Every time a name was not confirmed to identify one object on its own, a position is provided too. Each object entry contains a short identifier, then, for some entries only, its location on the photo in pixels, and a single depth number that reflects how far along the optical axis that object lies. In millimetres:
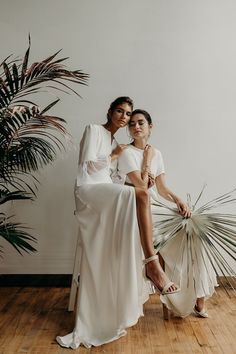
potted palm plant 2410
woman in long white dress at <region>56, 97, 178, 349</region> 2229
